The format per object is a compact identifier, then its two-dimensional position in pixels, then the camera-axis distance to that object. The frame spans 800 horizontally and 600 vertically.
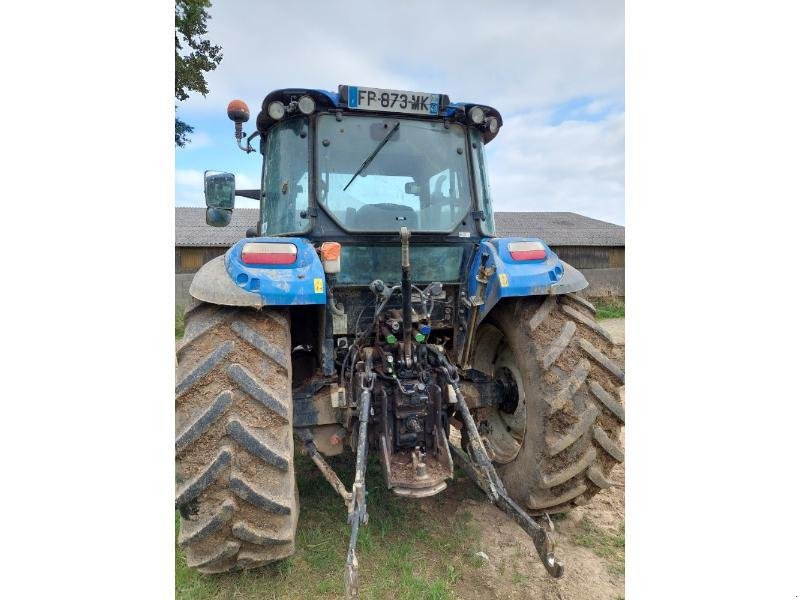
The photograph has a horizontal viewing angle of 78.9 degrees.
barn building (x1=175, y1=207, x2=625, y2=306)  12.05
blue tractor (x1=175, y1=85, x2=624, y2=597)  2.00
